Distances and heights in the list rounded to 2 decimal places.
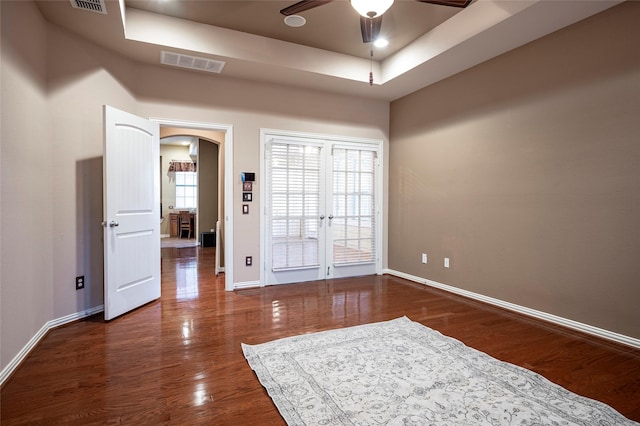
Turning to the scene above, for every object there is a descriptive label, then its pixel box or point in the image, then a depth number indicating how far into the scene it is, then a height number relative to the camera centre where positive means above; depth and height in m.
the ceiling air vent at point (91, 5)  2.80 +1.65
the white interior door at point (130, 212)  3.34 -0.09
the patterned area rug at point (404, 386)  1.86 -1.14
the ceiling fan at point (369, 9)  2.45 +1.57
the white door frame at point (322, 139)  4.71 +0.47
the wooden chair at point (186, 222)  10.94 -0.57
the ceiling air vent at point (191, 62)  3.84 +1.66
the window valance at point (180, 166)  11.71 +1.31
